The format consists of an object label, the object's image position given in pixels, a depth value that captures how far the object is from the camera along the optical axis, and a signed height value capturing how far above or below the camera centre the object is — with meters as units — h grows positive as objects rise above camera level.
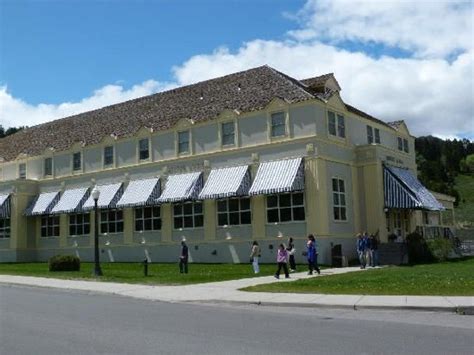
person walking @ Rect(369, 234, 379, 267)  30.38 -0.75
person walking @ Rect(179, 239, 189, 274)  28.03 -0.88
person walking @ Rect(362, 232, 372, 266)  30.00 -0.81
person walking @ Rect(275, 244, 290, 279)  24.73 -0.87
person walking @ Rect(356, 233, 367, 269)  30.05 -0.75
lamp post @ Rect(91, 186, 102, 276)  27.11 -0.66
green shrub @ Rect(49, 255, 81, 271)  31.02 -0.87
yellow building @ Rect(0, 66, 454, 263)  33.59 +3.89
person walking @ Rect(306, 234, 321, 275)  26.16 -0.81
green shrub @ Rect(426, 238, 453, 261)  33.31 -0.95
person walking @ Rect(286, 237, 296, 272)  27.52 -0.86
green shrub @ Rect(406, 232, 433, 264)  32.94 -1.10
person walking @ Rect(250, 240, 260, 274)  27.05 -0.82
